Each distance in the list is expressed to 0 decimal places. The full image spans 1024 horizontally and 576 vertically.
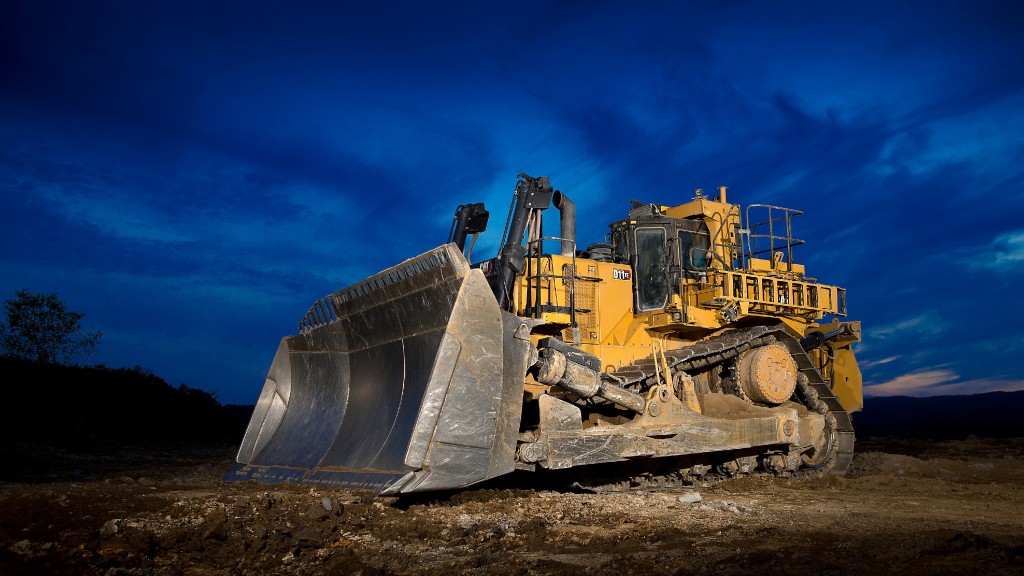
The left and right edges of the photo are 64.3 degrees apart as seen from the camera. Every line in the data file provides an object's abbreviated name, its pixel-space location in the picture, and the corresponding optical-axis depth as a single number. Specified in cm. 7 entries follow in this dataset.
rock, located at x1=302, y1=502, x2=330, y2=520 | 644
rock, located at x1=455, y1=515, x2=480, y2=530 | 658
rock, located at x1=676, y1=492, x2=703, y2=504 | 804
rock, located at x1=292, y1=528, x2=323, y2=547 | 570
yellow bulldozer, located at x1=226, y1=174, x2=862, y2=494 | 682
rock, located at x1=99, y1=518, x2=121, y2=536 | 562
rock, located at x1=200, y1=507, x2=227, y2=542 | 569
